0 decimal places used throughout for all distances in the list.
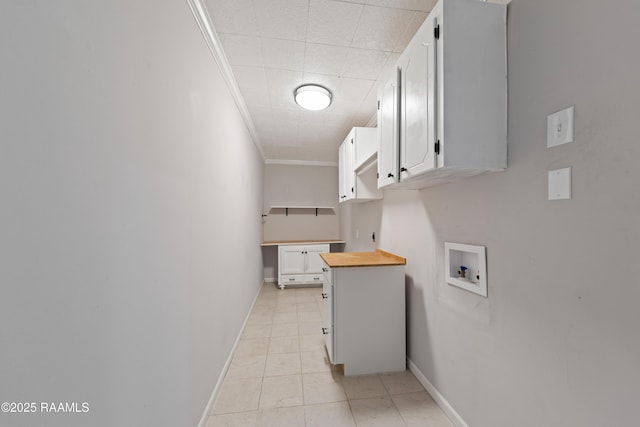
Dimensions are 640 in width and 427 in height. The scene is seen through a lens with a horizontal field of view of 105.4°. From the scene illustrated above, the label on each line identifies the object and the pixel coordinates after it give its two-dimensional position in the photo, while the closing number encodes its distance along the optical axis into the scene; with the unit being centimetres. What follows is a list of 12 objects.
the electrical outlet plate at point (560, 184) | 92
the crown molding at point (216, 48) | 139
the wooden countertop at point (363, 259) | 202
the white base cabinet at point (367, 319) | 199
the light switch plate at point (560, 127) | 92
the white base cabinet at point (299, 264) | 446
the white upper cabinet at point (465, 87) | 113
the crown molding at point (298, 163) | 502
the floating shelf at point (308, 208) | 506
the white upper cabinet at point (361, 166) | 270
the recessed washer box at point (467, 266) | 130
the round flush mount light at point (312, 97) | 230
